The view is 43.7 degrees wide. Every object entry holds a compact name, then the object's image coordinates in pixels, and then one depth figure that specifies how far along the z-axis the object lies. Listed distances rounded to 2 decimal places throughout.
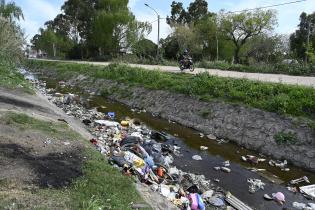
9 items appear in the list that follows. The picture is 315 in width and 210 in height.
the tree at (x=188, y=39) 55.28
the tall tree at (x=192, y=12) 71.94
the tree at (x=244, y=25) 53.38
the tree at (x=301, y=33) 55.94
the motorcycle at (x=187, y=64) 26.34
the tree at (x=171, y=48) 55.42
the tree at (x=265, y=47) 55.81
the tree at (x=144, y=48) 58.05
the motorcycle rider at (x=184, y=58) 26.45
